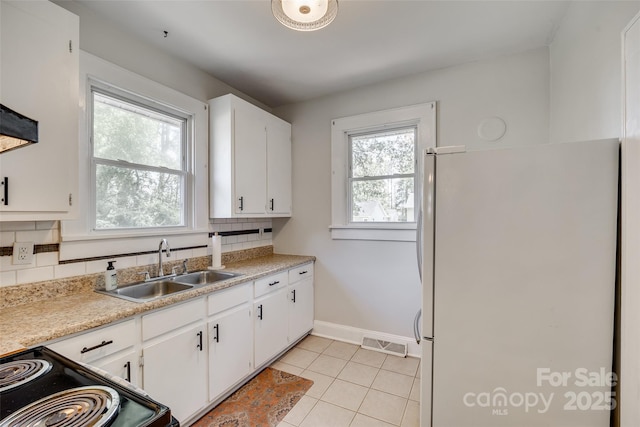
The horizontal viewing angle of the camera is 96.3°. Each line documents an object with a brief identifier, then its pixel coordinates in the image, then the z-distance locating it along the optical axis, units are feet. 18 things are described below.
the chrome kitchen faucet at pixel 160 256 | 6.96
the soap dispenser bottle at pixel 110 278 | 5.86
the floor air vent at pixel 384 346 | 8.82
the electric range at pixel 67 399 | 2.10
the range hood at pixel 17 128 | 2.24
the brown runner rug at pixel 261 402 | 6.04
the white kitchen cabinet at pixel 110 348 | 4.10
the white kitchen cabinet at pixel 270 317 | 7.57
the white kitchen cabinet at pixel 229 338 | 6.29
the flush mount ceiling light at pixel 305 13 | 4.77
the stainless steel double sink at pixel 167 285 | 6.18
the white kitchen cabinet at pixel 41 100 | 4.18
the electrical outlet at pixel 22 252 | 4.87
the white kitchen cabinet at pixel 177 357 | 5.12
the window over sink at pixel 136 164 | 6.32
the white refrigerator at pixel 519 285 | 3.67
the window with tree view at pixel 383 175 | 9.07
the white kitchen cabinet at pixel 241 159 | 8.20
